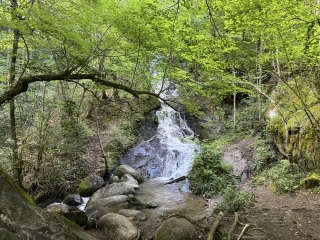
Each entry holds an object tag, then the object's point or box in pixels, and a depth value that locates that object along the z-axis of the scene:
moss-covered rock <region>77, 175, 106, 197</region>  9.14
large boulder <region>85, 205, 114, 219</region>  6.90
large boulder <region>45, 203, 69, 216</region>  6.40
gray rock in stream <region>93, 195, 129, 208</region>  7.65
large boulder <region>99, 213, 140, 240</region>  5.47
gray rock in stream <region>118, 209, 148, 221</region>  6.54
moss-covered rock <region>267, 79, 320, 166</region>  7.34
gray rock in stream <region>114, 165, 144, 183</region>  10.54
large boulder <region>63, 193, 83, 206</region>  8.17
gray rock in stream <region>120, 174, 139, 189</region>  9.59
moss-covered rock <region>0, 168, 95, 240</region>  2.91
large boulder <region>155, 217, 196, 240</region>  4.93
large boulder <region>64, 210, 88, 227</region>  6.00
